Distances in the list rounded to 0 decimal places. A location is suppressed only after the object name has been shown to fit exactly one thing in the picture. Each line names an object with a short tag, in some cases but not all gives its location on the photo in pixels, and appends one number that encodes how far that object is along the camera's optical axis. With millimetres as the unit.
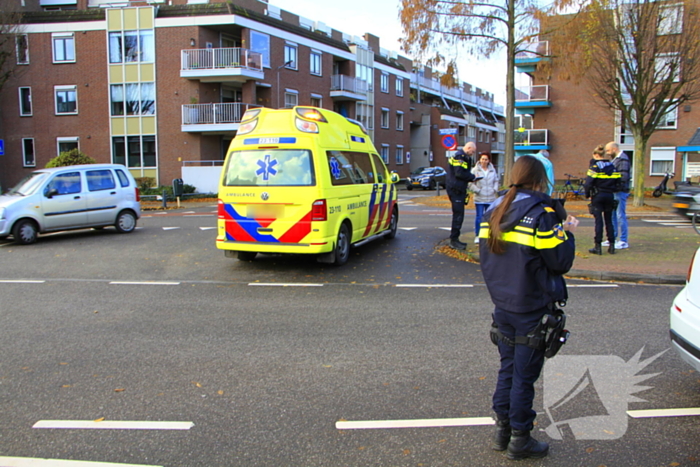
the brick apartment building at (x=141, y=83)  32438
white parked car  3779
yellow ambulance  8883
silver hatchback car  12578
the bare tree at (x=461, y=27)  20531
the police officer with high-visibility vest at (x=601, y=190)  9836
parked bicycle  25294
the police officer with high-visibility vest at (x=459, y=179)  10766
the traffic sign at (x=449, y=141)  22641
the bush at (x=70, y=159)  26922
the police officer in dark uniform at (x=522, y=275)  3236
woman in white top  11086
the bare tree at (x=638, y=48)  20266
